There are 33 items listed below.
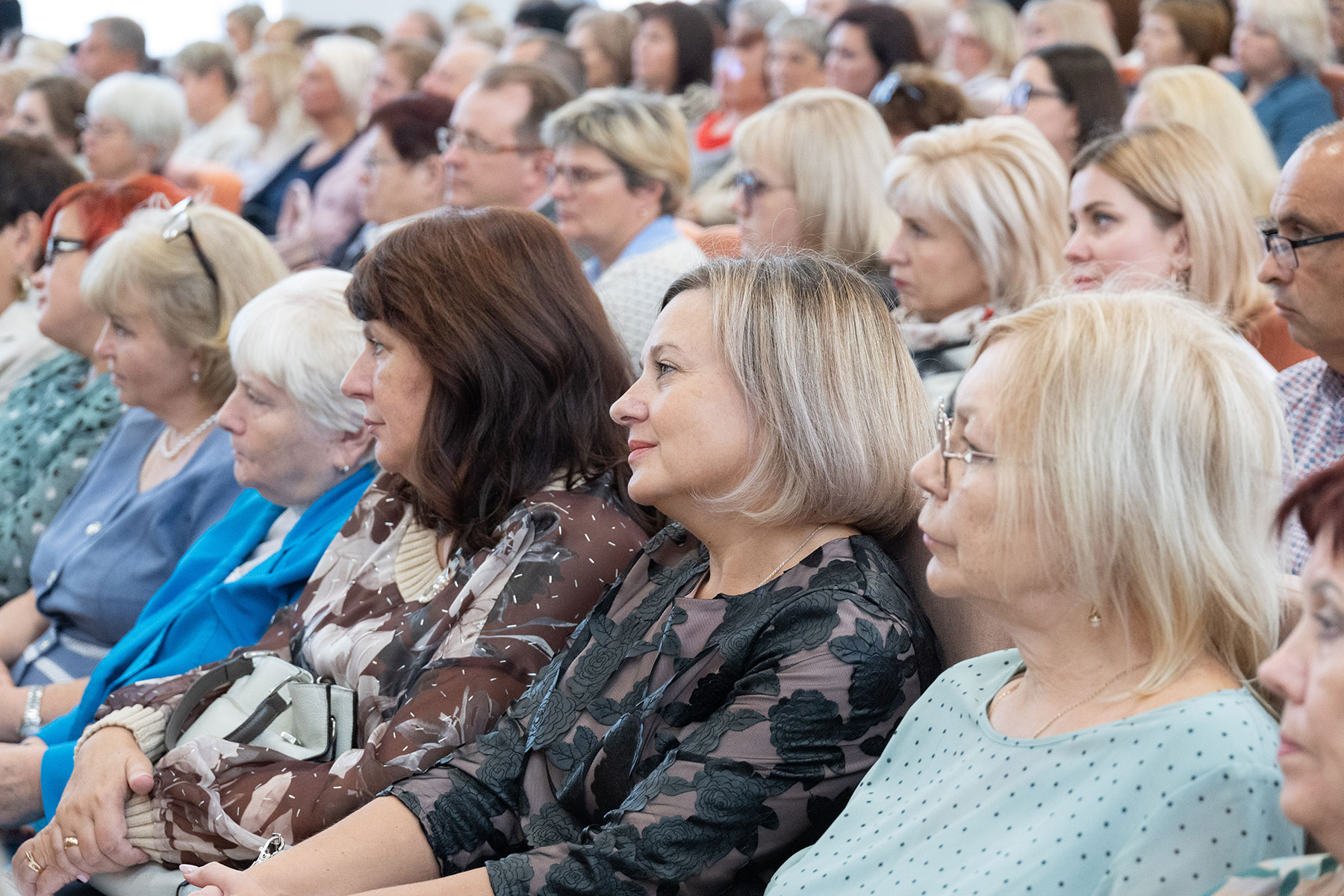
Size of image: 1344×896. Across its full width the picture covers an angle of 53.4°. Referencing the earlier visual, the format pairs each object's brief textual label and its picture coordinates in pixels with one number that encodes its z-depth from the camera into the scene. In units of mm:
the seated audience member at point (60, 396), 3014
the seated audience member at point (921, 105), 4141
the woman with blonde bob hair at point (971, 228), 2896
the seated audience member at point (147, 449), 2645
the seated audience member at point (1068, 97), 4062
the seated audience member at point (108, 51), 7934
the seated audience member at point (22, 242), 3660
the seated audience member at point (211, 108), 7414
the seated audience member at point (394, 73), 6375
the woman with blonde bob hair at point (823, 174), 3459
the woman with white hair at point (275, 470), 2299
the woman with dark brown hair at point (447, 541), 1738
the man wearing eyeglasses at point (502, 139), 4180
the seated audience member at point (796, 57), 5449
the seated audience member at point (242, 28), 9539
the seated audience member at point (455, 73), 6297
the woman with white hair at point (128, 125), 5289
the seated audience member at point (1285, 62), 4637
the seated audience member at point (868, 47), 5230
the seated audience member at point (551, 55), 5777
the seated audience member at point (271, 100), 6699
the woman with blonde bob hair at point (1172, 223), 2635
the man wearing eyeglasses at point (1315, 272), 1886
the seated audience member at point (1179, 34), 5309
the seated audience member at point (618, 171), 3676
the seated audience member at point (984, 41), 6023
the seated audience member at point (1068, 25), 5422
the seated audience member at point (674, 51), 6176
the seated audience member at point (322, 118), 6051
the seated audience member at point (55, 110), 5781
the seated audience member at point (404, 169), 4445
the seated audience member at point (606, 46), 6551
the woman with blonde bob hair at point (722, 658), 1378
